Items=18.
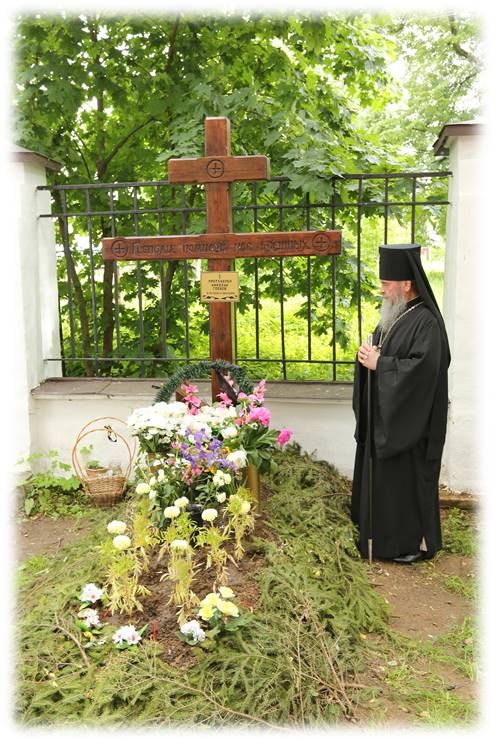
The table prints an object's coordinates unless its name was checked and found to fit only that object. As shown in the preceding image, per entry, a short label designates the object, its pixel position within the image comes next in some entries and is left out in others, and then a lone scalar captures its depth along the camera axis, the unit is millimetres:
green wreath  4805
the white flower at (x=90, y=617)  3266
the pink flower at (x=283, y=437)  4352
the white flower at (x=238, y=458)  3986
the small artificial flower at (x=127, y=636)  3115
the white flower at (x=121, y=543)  3328
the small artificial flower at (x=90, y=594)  3387
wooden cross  4770
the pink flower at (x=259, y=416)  4277
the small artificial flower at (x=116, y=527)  3453
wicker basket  5602
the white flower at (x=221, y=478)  3840
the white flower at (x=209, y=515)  3566
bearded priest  4406
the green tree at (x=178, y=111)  5910
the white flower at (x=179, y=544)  3338
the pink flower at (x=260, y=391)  4543
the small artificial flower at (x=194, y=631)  3088
